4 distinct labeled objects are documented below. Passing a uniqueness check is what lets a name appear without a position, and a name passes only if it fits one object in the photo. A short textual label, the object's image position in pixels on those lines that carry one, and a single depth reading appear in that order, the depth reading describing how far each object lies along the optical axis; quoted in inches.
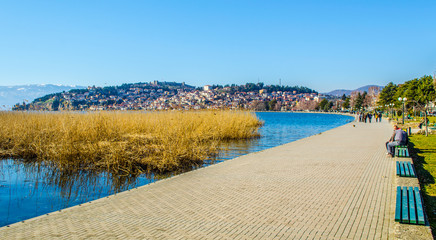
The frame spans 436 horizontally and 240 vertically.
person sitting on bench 408.0
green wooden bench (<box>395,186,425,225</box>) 164.3
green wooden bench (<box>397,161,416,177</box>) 271.3
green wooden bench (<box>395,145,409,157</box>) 384.2
